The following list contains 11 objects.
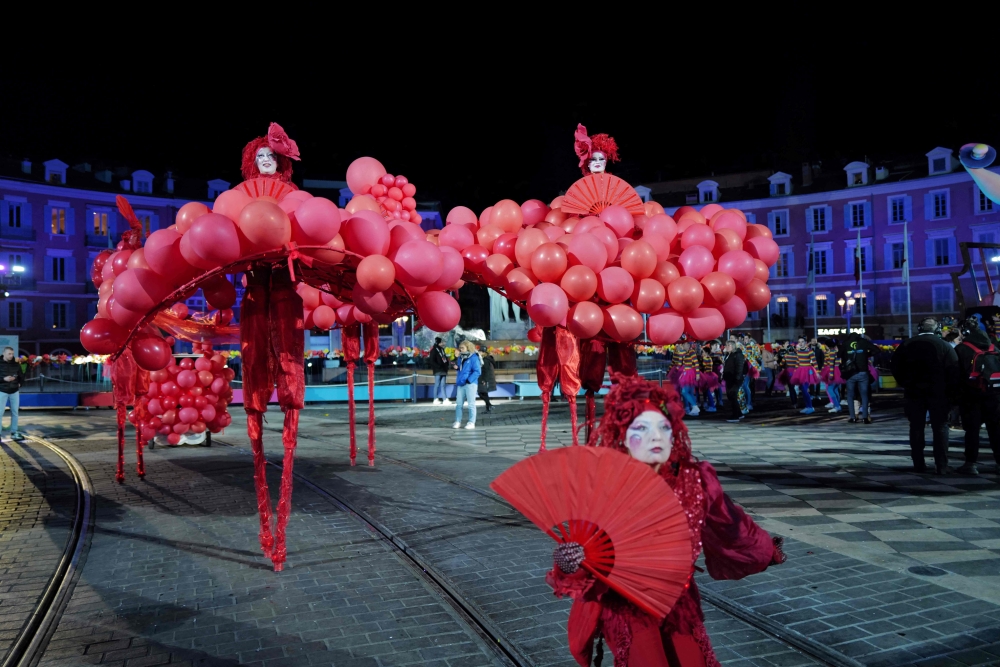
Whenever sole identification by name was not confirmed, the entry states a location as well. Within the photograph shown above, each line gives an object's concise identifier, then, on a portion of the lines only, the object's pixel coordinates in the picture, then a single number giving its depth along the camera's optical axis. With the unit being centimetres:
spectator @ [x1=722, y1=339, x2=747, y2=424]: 1488
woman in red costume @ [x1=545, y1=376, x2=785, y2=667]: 245
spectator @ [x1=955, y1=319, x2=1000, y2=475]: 817
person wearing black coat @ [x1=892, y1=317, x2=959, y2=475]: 803
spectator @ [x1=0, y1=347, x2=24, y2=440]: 1262
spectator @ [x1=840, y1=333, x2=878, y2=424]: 1305
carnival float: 476
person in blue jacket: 1399
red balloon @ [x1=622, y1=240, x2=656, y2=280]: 627
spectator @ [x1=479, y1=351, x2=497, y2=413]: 1702
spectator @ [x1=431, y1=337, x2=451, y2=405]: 1841
